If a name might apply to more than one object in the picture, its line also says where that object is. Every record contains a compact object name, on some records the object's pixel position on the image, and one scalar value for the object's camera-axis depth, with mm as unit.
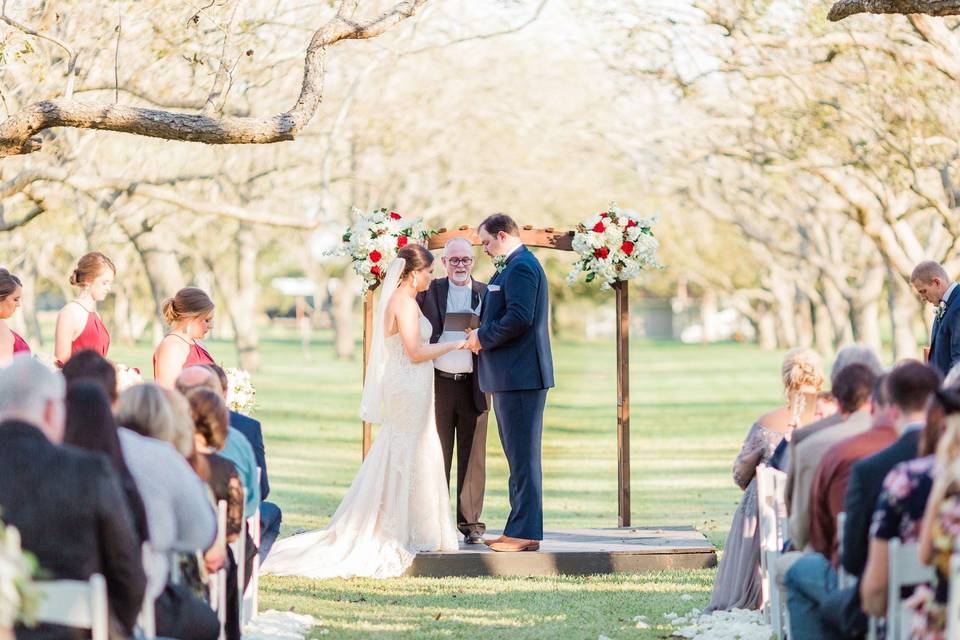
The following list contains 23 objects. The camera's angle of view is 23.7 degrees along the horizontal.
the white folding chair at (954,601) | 7272
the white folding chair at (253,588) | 12387
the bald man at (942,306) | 16712
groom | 15742
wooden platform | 15838
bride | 16029
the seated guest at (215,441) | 10159
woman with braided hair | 12303
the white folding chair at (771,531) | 11135
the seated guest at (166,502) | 8632
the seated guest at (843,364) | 9985
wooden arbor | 18509
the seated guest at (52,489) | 7260
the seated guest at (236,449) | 10524
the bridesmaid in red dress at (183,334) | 14711
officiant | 16688
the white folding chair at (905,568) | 7733
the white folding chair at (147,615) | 8236
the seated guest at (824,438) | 9776
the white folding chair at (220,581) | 9889
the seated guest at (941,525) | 7338
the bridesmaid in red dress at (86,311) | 15490
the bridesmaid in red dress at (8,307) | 15239
